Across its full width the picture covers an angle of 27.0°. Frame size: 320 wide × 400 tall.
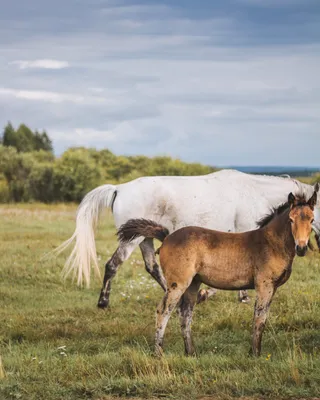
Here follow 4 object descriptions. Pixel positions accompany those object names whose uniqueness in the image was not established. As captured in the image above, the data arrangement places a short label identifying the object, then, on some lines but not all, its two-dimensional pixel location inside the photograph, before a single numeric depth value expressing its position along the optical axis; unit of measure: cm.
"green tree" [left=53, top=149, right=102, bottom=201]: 5809
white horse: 1124
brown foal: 706
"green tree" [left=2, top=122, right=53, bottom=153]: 12125
